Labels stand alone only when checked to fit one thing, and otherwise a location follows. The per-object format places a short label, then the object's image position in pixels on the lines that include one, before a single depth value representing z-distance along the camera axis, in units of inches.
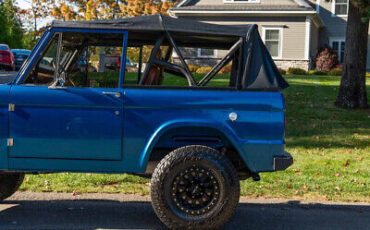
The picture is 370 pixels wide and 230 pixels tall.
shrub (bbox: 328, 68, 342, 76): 1007.6
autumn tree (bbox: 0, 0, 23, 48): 1690.5
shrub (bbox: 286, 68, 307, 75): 1018.1
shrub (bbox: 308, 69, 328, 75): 1008.2
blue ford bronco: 185.9
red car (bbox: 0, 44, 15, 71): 991.9
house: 1079.6
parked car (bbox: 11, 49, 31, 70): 1169.3
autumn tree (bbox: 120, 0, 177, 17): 1321.4
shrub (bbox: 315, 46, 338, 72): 1144.8
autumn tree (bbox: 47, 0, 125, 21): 1330.0
